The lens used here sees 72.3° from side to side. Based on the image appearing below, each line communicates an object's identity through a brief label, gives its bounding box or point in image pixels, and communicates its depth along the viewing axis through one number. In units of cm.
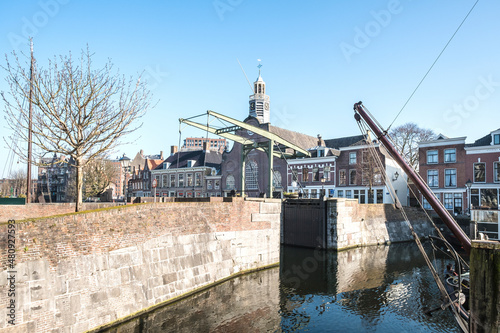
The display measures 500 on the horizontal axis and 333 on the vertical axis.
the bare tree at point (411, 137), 4444
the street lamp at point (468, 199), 3172
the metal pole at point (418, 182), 1198
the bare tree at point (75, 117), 1230
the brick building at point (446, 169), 3381
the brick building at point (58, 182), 6221
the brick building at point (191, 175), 5197
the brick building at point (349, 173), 3759
